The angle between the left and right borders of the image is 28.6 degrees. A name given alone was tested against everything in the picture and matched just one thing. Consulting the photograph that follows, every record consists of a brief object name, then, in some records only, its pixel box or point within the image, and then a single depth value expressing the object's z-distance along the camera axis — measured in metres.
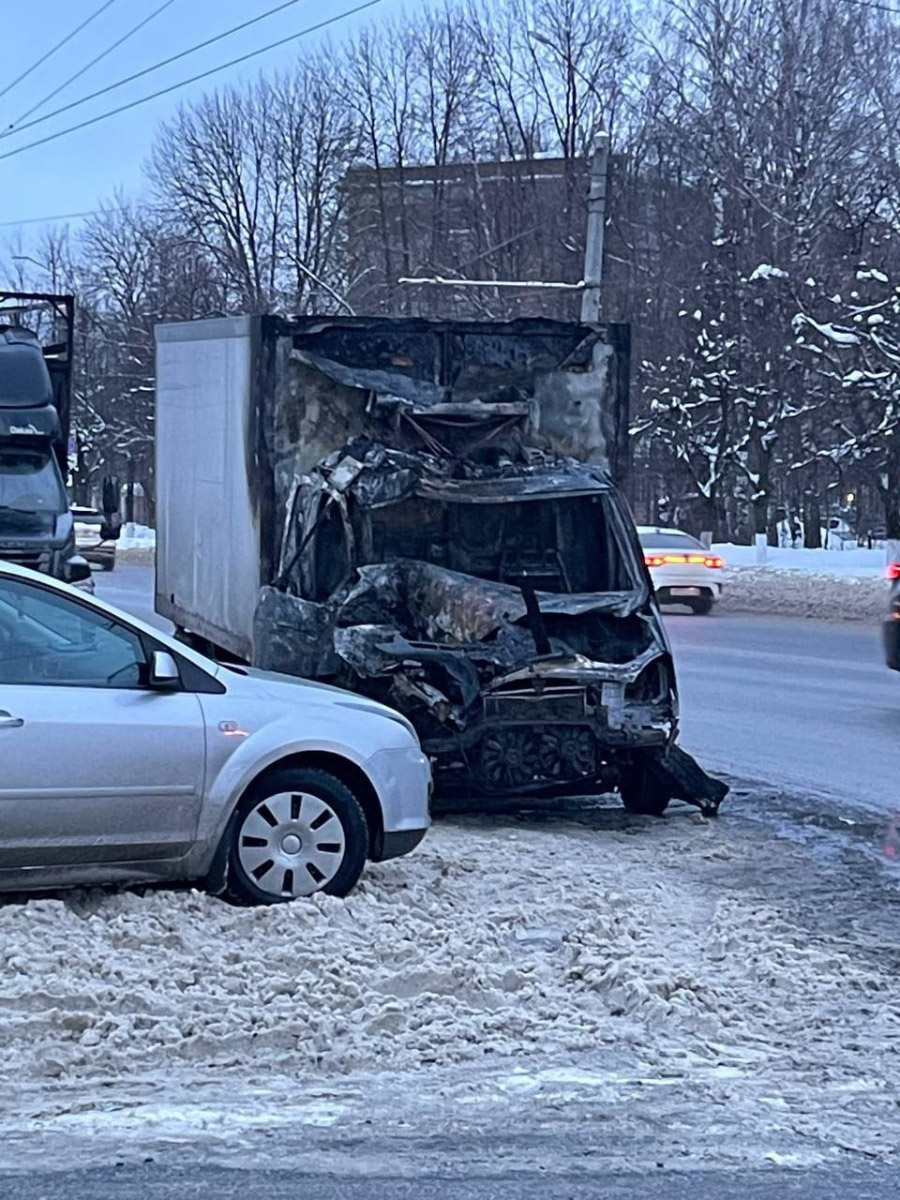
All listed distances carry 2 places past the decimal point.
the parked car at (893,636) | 15.11
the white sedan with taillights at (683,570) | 29.06
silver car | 7.01
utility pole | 27.22
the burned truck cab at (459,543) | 9.77
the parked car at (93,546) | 42.25
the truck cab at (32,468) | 16.66
